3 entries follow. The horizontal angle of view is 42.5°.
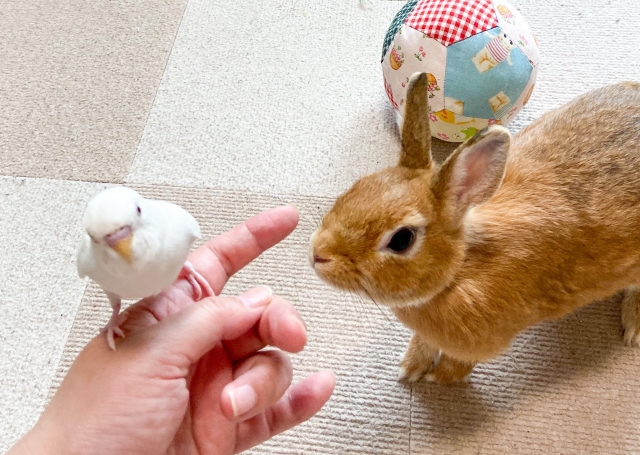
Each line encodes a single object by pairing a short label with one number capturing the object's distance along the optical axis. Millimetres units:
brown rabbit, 467
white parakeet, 387
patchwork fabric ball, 639
